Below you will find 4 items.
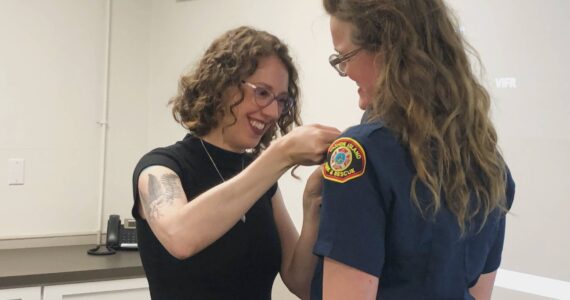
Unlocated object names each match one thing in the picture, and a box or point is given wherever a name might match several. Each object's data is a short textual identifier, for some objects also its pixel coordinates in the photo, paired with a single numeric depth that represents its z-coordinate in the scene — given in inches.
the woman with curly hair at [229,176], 49.7
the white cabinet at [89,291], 89.2
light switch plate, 110.3
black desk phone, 111.8
